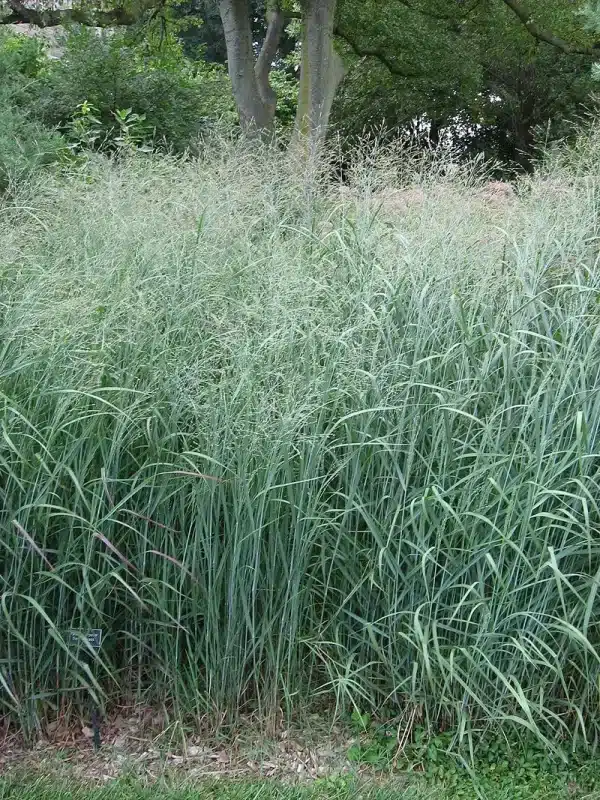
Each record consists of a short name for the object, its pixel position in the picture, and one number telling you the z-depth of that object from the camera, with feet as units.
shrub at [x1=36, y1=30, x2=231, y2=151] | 28.55
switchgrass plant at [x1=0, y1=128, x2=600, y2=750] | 8.07
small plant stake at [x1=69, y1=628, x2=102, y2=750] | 7.88
